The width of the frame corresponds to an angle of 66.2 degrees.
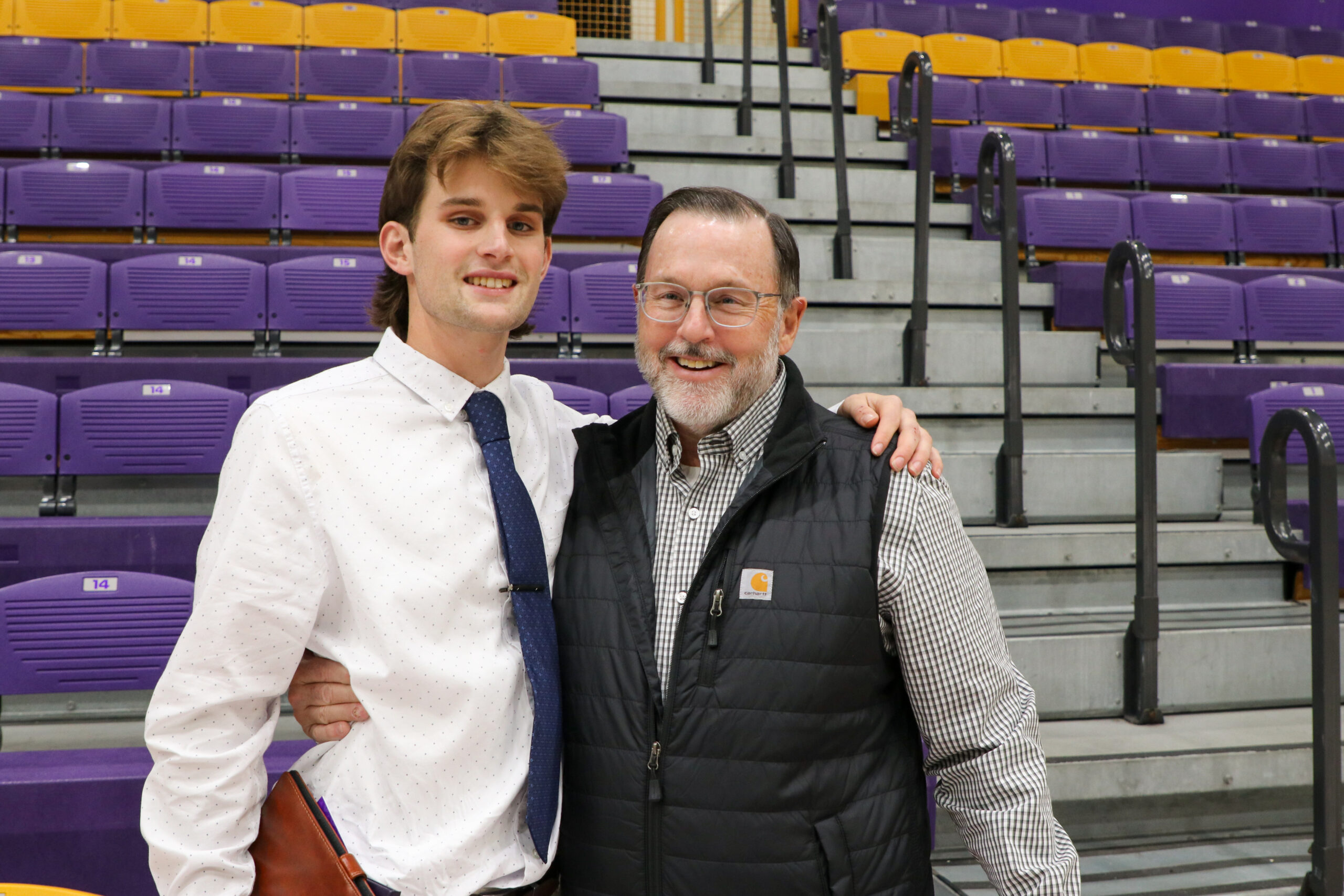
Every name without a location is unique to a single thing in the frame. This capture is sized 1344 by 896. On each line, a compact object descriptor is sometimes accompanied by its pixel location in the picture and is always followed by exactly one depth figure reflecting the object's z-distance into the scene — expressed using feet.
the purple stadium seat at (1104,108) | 21.61
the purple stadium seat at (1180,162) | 19.30
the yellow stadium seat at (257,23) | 21.16
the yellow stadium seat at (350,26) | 21.67
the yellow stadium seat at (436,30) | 22.09
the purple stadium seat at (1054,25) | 26.86
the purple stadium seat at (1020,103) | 21.04
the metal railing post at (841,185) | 14.03
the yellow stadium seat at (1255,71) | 25.67
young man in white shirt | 3.53
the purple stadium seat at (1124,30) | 27.20
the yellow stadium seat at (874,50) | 22.56
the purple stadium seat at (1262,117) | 22.00
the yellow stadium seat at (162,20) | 20.67
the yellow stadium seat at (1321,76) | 26.03
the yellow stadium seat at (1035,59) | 24.31
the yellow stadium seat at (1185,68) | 25.09
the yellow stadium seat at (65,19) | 20.42
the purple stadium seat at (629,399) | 9.76
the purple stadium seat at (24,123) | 16.29
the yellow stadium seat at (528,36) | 22.35
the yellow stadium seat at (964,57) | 23.97
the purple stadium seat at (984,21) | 26.11
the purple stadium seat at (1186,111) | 21.66
